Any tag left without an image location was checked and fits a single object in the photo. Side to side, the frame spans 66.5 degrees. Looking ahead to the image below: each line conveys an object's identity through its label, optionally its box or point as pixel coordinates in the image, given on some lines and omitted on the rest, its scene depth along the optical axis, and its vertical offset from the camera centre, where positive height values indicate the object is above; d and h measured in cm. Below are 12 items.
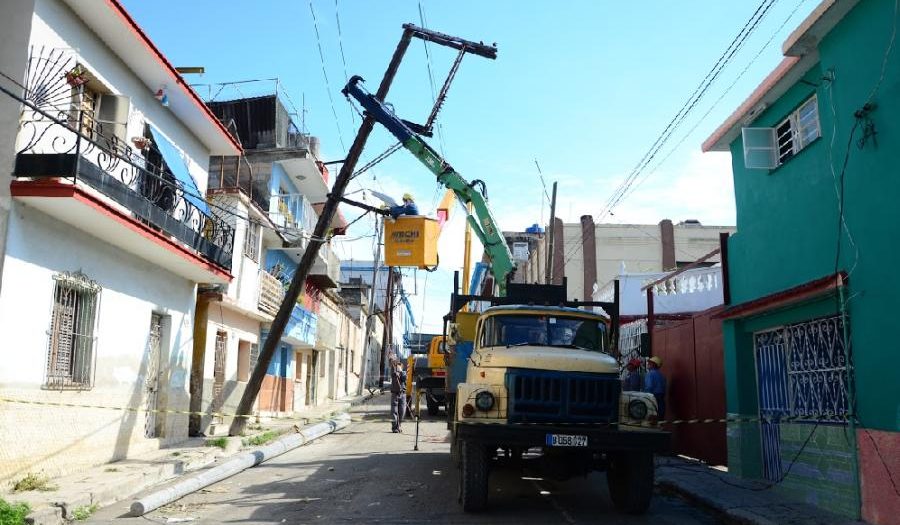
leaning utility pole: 1520 +200
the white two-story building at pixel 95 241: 900 +208
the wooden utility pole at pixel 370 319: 3360 +302
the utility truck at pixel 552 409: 780 -41
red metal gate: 1181 -8
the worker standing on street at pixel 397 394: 1866 -58
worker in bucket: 1498 +356
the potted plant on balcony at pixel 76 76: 1001 +430
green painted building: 736 +136
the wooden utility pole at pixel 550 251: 1997 +397
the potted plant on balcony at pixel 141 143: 1220 +404
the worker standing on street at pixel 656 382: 1277 -13
